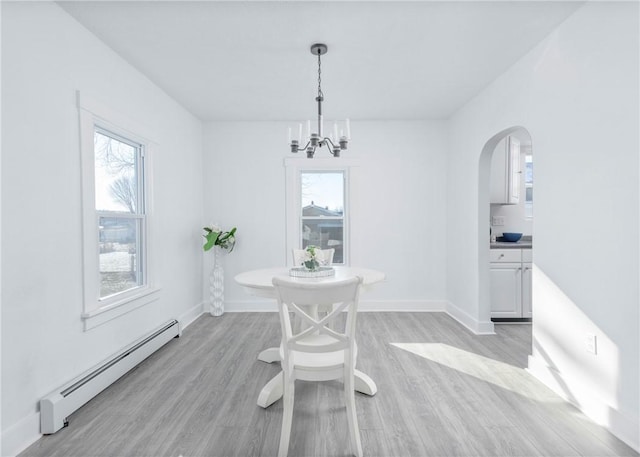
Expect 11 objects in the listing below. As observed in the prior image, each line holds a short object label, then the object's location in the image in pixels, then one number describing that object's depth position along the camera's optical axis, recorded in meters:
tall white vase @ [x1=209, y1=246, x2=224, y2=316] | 4.22
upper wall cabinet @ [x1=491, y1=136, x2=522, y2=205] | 4.19
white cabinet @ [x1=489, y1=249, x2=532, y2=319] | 3.77
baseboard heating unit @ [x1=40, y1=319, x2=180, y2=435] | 1.83
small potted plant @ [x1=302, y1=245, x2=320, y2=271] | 2.55
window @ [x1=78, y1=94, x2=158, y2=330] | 2.24
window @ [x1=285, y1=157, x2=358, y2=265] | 4.47
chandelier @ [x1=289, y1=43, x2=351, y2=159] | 2.47
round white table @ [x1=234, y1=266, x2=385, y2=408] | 2.12
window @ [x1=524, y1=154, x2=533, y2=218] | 4.54
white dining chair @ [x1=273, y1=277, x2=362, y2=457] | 1.58
